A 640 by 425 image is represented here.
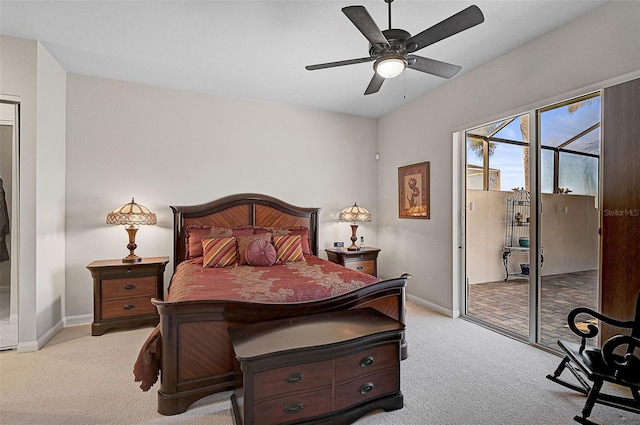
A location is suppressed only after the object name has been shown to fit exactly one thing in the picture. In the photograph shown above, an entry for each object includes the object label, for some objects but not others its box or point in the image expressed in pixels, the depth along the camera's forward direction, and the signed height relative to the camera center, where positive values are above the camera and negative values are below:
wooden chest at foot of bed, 1.77 -0.96
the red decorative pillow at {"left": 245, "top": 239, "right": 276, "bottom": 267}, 3.58 -0.47
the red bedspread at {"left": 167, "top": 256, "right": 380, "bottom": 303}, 2.40 -0.61
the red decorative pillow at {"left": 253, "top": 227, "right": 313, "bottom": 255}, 4.25 -0.25
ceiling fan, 1.90 +1.19
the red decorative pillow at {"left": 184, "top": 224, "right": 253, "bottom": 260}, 3.84 -0.26
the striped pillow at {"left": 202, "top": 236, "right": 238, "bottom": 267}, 3.52 -0.45
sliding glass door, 2.97 +0.10
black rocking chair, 1.91 -1.00
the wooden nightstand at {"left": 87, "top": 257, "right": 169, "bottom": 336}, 3.40 -0.89
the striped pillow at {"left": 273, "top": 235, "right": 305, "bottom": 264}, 3.84 -0.44
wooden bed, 2.11 -0.87
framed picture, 4.46 +0.35
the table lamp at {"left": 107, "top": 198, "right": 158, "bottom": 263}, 3.55 -0.06
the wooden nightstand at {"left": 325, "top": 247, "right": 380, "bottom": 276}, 4.56 -0.67
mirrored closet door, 3.03 -0.04
